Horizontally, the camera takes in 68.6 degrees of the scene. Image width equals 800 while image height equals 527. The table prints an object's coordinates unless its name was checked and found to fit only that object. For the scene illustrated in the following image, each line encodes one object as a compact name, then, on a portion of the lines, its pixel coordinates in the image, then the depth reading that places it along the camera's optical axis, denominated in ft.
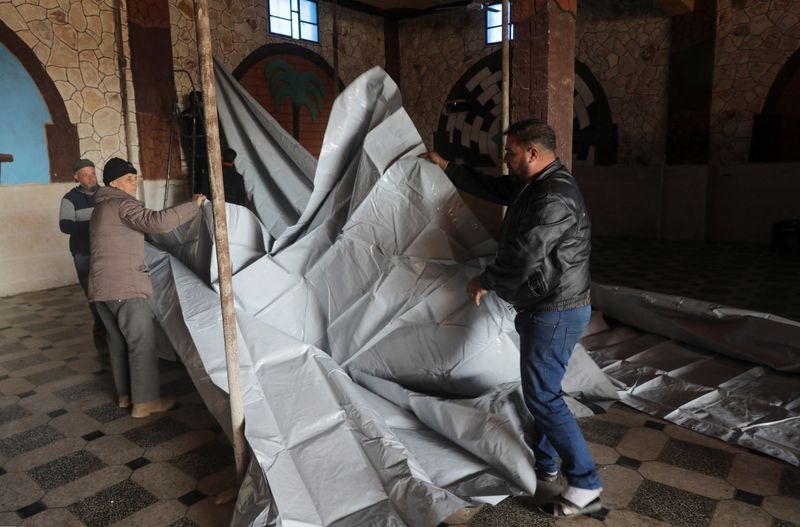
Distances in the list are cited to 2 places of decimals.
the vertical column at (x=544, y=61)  9.08
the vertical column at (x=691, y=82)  22.08
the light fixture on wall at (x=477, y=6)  22.49
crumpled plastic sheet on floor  8.17
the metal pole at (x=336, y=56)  12.96
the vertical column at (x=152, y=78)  18.83
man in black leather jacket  5.98
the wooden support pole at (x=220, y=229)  5.76
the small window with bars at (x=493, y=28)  27.14
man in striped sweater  11.35
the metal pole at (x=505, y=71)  8.84
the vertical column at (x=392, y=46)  29.48
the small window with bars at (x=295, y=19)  24.29
